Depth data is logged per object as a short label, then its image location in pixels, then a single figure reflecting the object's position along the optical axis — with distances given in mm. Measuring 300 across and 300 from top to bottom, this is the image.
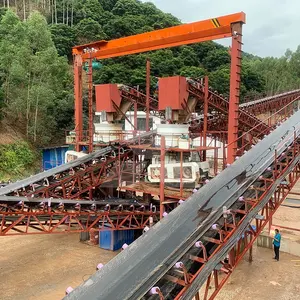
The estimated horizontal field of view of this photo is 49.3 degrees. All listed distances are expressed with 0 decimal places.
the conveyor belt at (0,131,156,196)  12180
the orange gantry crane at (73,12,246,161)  12961
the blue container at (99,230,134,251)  14977
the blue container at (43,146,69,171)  30531
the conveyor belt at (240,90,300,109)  29381
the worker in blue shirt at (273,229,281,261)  13525
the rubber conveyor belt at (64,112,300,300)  5066
